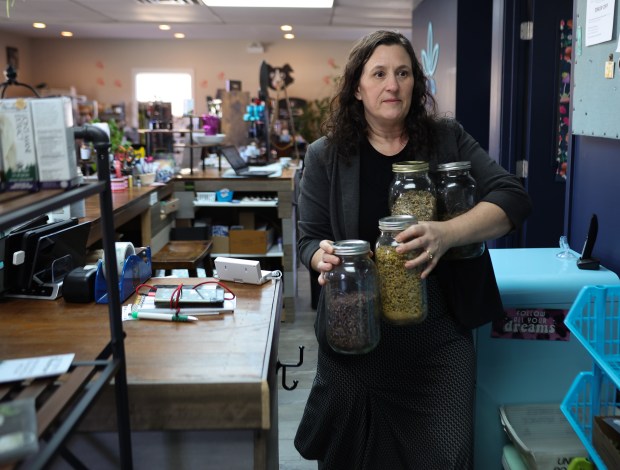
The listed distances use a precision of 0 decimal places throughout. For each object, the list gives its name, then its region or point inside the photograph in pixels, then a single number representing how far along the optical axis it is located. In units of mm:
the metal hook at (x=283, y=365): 1887
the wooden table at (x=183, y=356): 1396
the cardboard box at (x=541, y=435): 1993
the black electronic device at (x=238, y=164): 4762
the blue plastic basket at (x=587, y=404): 1705
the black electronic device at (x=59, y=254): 2033
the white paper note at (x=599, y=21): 2156
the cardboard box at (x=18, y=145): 1090
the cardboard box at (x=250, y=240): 4668
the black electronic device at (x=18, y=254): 1991
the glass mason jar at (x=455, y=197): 1710
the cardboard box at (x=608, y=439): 1480
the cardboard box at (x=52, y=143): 1110
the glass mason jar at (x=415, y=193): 1626
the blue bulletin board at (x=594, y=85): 2162
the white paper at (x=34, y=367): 1242
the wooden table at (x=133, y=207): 3348
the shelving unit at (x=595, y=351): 1652
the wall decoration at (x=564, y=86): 3723
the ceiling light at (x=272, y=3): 6789
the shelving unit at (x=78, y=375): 989
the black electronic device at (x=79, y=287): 1929
